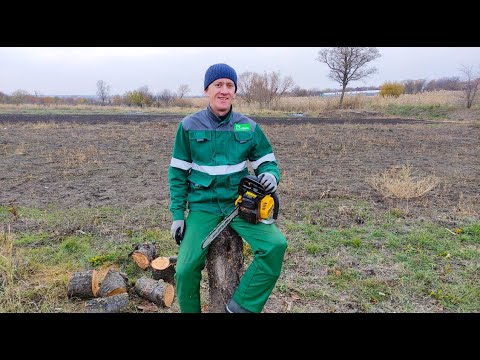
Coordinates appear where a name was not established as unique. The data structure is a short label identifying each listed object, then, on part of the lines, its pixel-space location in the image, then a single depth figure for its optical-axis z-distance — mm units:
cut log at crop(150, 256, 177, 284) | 3895
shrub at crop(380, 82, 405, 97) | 36650
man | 2668
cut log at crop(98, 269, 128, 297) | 3508
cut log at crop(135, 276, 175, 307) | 3541
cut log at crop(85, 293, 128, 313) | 3209
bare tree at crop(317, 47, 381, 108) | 31531
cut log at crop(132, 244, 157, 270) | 4129
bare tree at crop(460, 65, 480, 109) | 25594
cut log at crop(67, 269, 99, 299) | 3510
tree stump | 2844
